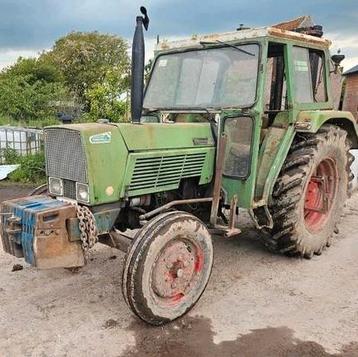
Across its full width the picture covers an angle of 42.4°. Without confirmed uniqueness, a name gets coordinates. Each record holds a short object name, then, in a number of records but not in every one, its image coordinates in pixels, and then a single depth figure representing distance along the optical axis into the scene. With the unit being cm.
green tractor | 352
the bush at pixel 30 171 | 888
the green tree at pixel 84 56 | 2981
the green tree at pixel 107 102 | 994
